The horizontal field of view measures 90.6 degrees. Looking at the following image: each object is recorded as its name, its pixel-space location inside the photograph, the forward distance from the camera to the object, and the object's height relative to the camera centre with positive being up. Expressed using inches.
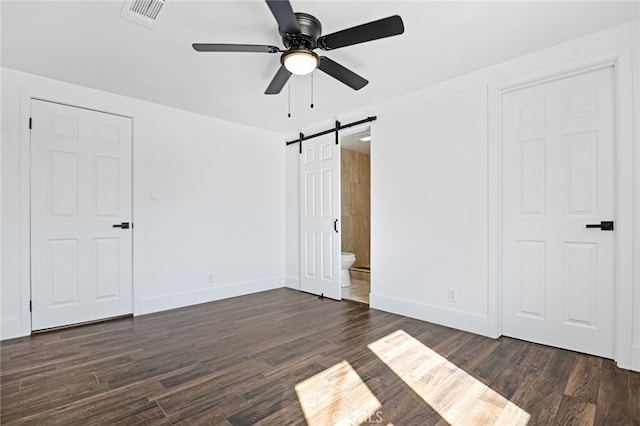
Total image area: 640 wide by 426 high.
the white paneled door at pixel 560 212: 95.4 +0.4
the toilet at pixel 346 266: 190.9 -32.2
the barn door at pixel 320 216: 169.3 -1.7
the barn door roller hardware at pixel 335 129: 153.0 +44.7
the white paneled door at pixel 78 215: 122.9 -0.8
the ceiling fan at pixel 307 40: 70.4 +42.5
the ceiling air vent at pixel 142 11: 80.1 +53.1
